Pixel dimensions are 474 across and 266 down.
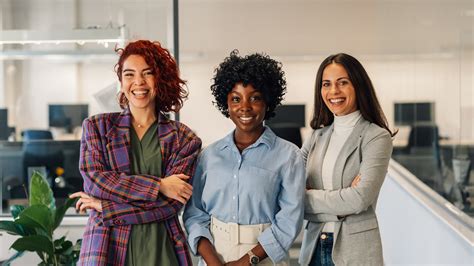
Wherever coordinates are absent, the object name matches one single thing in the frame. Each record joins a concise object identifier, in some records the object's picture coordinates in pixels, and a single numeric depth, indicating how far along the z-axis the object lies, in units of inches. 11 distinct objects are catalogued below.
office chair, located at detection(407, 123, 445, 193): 171.5
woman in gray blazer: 79.2
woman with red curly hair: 76.1
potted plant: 102.0
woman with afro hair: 76.3
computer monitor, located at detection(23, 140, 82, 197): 181.5
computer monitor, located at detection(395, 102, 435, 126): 210.6
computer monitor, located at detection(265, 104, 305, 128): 277.0
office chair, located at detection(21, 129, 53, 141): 191.3
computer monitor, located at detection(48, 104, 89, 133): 196.2
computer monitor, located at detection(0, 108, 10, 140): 183.3
